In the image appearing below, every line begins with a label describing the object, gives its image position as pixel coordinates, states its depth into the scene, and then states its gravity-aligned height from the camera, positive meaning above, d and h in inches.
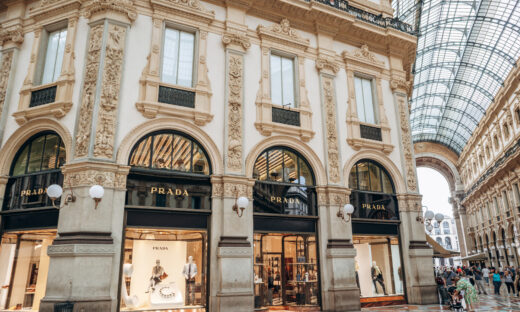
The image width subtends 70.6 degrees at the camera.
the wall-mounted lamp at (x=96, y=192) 342.0 +69.9
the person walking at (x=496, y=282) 699.2 -31.1
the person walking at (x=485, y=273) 911.7 -18.6
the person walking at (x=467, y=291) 398.0 -27.1
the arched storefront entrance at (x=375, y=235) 499.5 +43.1
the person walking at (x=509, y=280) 685.9 -27.1
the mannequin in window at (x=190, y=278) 391.9 -9.8
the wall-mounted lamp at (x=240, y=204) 399.2 +67.0
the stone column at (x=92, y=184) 339.9 +77.3
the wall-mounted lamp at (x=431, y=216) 508.1 +66.1
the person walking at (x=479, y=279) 729.8 -26.8
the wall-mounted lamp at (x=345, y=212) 470.9 +68.1
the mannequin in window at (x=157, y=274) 384.5 -5.3
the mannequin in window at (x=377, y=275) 505.4 -11.5
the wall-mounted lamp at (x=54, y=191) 342.3 +70.6
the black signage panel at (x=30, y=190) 393.4 +84.1
